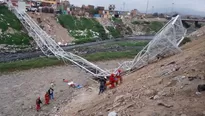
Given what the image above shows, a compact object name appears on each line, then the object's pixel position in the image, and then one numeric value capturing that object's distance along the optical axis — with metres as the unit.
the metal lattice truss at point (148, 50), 31.21
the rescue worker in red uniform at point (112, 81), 26.41
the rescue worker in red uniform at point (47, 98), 25.84
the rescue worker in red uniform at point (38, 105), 24.30
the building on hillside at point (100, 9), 106.31
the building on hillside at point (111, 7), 140.77
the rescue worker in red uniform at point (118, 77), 27.48
